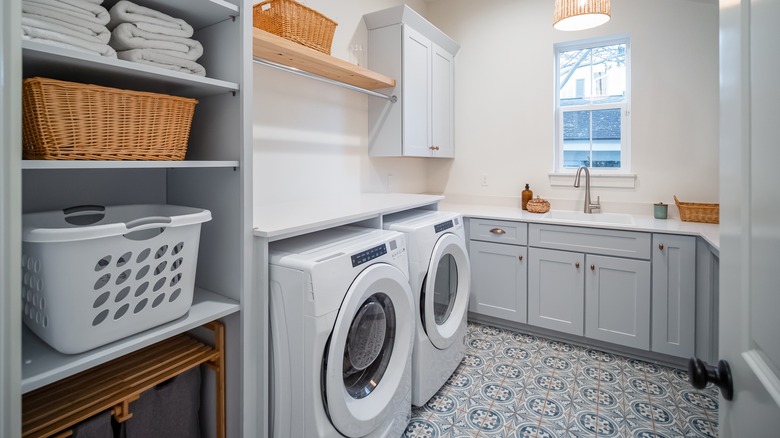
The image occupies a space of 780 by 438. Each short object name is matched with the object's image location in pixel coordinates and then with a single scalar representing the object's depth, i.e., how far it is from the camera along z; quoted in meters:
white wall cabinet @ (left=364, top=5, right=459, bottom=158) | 2.86
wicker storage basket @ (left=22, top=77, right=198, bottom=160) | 0.96
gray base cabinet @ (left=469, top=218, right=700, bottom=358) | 2.38
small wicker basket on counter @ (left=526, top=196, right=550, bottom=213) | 3.12
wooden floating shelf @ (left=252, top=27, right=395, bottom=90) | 1.85
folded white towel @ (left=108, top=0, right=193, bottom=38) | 1.14
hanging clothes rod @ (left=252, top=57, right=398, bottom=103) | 1.89
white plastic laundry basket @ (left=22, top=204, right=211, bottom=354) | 0.95
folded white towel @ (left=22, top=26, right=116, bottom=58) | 0.93
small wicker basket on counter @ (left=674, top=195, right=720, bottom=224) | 2.59
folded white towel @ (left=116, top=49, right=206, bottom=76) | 1.15
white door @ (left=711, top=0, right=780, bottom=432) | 0.53
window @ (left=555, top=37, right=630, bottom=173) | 3.12
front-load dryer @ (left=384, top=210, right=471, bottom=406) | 1.98
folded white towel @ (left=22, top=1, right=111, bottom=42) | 0.95
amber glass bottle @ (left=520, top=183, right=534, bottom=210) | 3.29
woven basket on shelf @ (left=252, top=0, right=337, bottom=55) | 1.95
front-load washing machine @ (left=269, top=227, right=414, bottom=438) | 1.34
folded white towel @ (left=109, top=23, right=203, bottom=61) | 1.14
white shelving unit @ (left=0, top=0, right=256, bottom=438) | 1.19
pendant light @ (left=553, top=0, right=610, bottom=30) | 2.15
